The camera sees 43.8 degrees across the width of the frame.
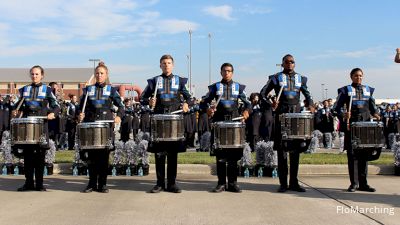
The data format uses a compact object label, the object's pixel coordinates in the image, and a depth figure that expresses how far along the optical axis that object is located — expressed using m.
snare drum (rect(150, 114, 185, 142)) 8.06
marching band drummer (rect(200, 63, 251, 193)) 8.52
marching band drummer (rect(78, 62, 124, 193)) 8.52
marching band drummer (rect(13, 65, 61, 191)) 8.59
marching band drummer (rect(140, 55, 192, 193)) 8.45
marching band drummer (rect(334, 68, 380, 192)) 8.65
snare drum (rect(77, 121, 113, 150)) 8.09
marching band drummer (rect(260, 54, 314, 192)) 8.55
